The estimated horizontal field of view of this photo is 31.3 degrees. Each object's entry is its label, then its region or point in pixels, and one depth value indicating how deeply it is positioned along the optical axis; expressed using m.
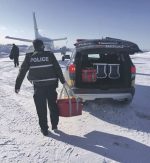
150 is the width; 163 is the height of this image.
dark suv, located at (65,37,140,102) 6.64
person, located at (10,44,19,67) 20.47
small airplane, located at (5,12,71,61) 31.24
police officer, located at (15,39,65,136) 5.08
